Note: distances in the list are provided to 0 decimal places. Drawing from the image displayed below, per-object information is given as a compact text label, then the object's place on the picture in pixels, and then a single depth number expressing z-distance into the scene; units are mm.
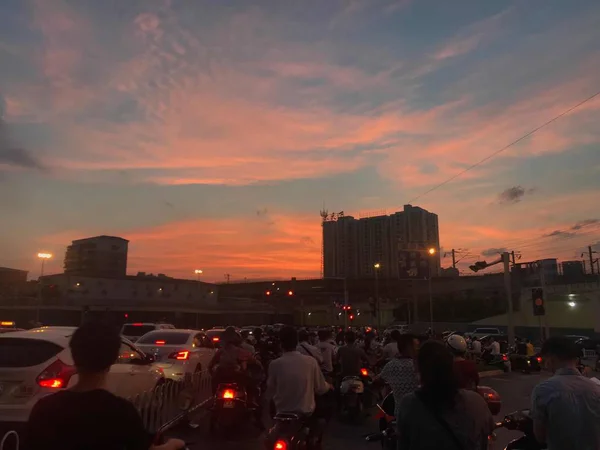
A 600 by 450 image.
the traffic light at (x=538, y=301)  26188
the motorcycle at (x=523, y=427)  4609
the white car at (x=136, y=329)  20453
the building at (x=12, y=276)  103731
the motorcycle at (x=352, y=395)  10906
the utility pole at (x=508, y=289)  28375
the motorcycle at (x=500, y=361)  23636
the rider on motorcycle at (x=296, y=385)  5949
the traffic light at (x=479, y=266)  29219
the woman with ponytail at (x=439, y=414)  3180
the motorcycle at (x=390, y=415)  5305
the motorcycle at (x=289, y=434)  5480
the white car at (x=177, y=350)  13053
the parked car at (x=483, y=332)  43031
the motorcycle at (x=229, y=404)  9047
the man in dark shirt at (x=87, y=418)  2459
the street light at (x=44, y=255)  45722
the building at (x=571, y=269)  64312
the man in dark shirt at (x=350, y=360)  11539
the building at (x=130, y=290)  73938
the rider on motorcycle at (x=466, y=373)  5047
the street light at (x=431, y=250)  34700
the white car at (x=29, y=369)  6910
